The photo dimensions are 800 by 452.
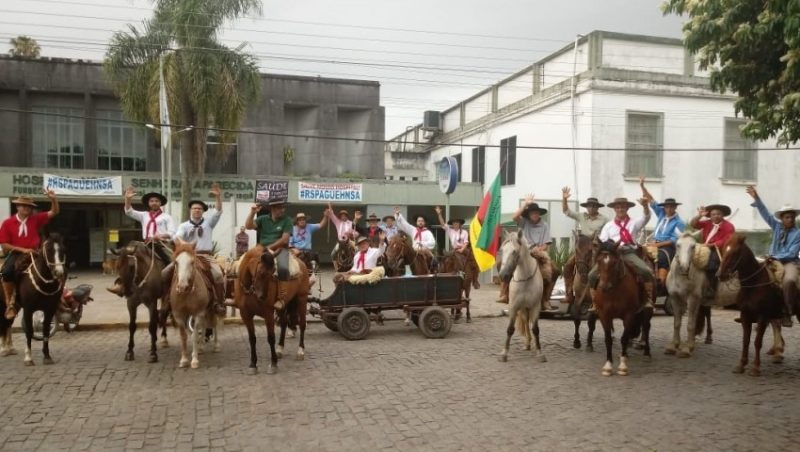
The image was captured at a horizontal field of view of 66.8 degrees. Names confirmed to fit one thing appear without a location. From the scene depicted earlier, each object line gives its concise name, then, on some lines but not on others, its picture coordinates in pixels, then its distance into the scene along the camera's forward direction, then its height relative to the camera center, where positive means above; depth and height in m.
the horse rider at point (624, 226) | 9.72 -0.35
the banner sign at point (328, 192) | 25.28 +0.51
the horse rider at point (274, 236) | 8.64 -0.47
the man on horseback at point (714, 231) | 9.53 -0.44
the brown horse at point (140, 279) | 8.91 -1.12
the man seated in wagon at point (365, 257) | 11.59 -1.01
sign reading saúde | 24.64 +0.66
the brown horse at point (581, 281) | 9.64 -1.26
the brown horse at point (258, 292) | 8.38 -1.23
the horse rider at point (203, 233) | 9.60 -0.47
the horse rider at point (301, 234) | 12.84 -0.64
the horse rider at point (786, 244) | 8.57 -0.59
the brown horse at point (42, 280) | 8.82 -1.11
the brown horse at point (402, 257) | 12.12 -1.09
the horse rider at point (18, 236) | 9.06 -0.49
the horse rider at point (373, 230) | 11.90 -0.55
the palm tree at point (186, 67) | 20.44 +4.73
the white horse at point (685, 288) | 9.36 -1.34
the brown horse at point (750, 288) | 8.60 -1.20
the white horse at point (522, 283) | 9.06 -1.23
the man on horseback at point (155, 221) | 9.52 -0.27
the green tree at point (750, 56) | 7.54 +2.02
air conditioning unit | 33.42 +4.61
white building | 21.04 +2.54
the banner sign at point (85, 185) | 22.80 +0.72
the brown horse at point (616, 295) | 8.30 -1.28
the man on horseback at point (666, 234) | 10.70 -0.54
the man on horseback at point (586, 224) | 10.55 -0.34
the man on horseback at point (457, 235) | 13.98 -0.72
